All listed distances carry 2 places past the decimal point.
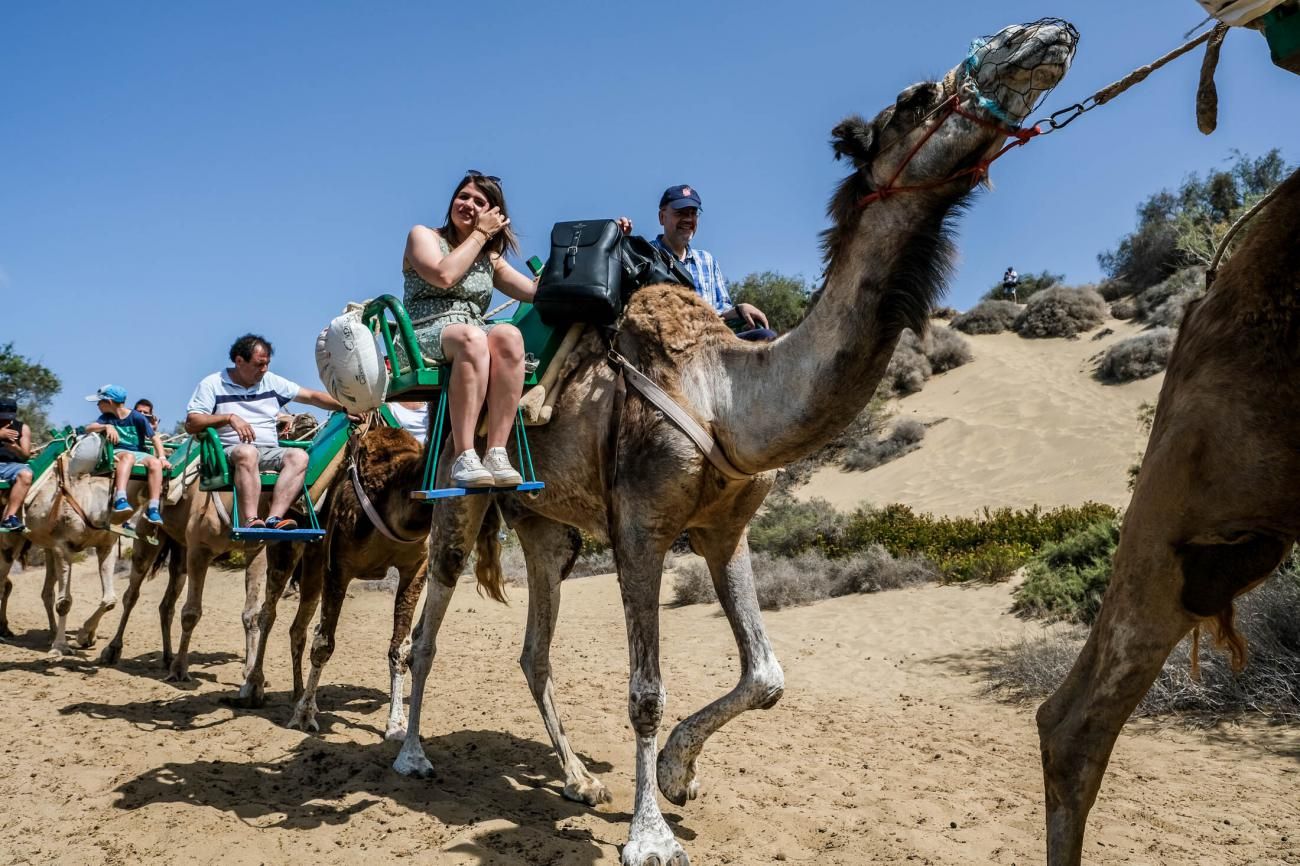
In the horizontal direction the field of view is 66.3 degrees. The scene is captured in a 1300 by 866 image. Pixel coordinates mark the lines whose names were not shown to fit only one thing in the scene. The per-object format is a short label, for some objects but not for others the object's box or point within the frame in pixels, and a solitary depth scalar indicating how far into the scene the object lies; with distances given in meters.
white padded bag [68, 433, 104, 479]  11.93
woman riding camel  5.21
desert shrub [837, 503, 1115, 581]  13.09
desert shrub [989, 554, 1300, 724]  7.07
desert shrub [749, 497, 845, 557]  17.09
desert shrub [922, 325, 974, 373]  36.97
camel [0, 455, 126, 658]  12.38
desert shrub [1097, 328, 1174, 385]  30.48
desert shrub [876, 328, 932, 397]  35.62
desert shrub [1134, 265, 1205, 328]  32.31
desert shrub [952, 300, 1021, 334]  42.22
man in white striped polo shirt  8.30
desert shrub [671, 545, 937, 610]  13.92
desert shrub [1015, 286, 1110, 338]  39.19
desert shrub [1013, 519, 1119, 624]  10.37
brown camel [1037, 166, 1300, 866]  2.41
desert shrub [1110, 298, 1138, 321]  38.16
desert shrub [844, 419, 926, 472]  29.39
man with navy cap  6.15
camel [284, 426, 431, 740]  7.76
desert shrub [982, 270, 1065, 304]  51.88
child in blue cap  11.34
